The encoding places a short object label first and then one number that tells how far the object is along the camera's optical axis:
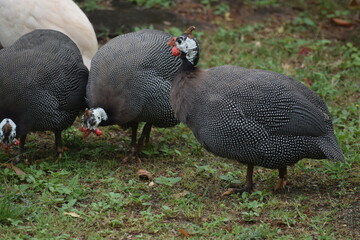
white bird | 13.25
